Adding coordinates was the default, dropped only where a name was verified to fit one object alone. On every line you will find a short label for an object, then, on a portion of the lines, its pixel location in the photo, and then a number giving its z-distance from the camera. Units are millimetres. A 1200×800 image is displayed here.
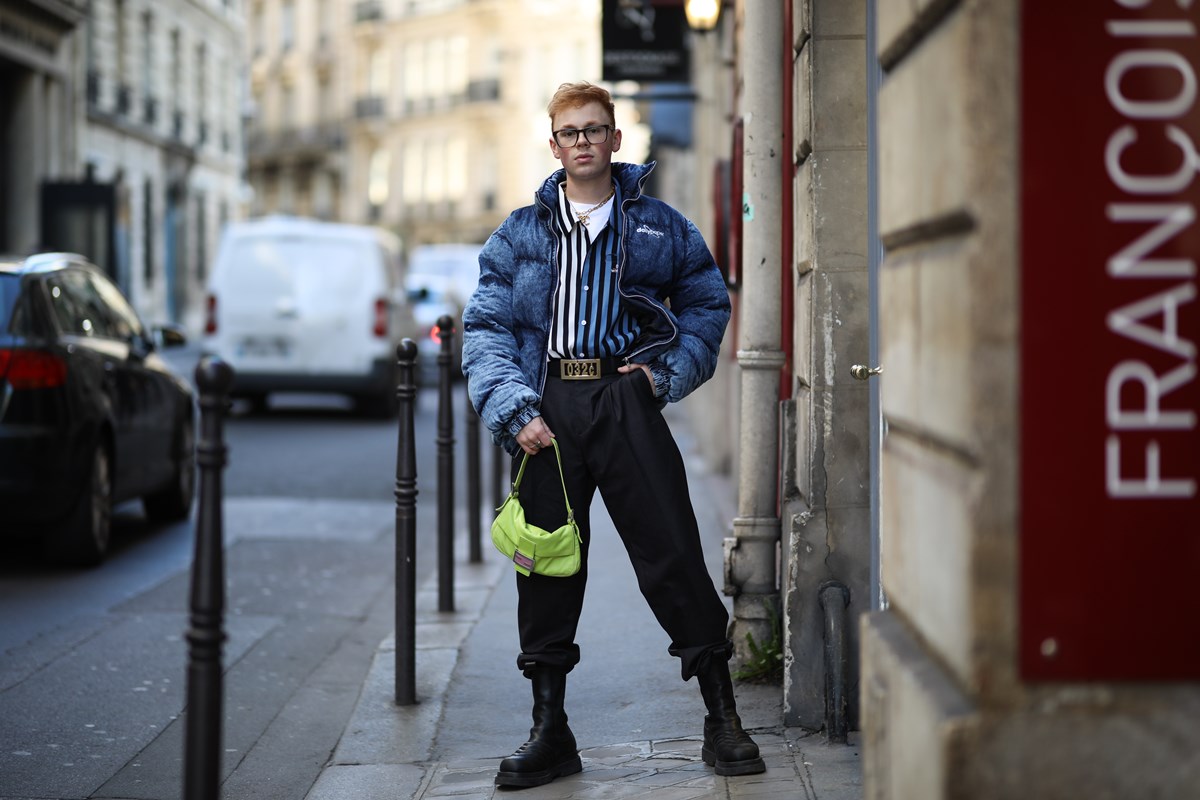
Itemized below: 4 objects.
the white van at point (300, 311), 17281
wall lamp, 10420
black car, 7887
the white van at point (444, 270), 28156
